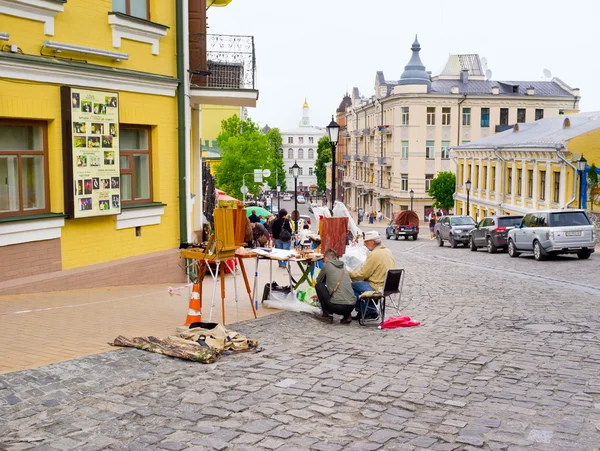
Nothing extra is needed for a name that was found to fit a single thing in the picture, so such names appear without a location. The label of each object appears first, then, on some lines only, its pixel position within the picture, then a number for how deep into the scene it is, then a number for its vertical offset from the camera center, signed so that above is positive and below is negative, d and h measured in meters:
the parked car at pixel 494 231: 29.00 -2.16
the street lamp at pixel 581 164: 30.81 +0.61
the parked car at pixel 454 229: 35.03 -2.48
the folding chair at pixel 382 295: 11.16 -1.79
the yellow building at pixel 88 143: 11.06 +0.64
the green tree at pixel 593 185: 34.47 -0.30
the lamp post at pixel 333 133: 18.91 +1.23
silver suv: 23.33 -1.78
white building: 177.18 +8.06
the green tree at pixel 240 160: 61.72 +1.70
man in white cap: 11.57 -1.52
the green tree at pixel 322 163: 132.12 +3.05
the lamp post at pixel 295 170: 37.40 +0.50
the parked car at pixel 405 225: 45.97 -2.94
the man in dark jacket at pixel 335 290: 11.09 -1.70
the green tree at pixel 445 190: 63.19 -0.95
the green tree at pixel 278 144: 140.12 +7.77
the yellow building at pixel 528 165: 35.41 +0.83
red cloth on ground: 11.09 -2.21
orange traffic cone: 9.81 -1.78
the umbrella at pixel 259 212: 27.47 -1.26
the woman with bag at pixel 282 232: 18.92 -1.39
